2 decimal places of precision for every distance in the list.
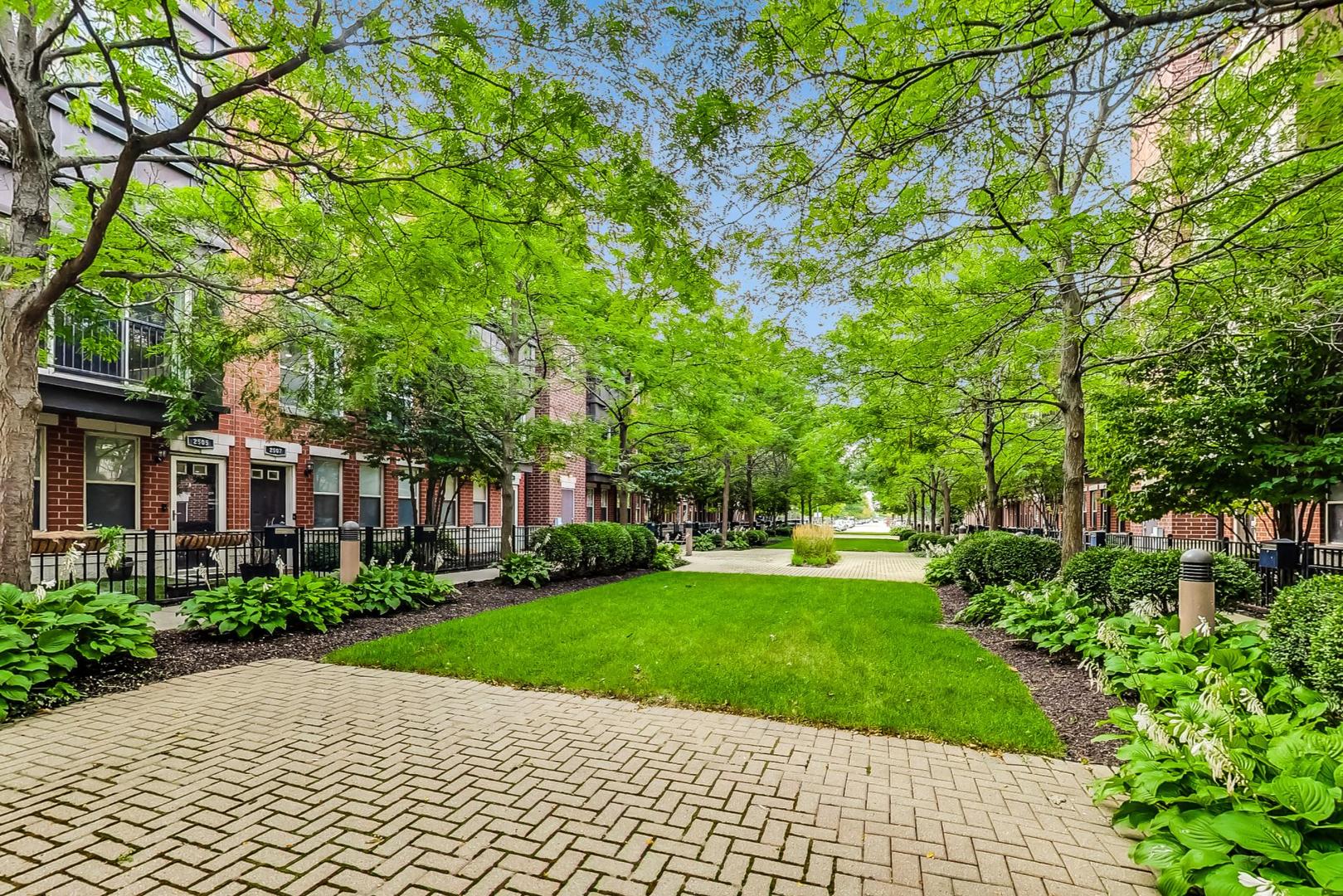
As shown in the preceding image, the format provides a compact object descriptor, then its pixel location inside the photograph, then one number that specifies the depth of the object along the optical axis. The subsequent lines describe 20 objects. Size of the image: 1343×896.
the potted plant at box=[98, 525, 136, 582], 7.74
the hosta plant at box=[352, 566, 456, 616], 8.95
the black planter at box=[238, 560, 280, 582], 9.39
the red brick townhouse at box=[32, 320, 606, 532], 10.40
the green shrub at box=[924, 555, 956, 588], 13.70
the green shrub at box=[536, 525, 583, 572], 13.33
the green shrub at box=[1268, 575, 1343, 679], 4.16
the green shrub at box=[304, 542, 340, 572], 11.30
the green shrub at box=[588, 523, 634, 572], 14.71
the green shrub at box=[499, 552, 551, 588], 12.38
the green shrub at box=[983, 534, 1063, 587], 10.10
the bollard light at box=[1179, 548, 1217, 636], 5.22
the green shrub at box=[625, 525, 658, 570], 16.24
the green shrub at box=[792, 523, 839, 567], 19.11
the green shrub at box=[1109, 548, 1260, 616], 7.05
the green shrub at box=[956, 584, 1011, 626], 8.75
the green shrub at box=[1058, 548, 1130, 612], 7.75
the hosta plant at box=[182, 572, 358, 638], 7.19
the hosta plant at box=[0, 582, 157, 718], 4.86
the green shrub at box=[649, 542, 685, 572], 17.28
